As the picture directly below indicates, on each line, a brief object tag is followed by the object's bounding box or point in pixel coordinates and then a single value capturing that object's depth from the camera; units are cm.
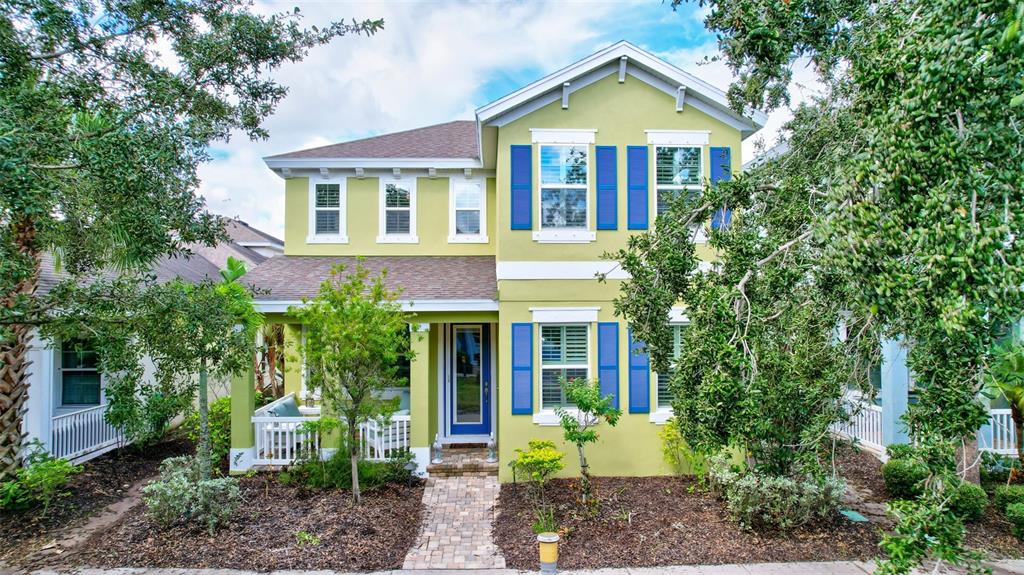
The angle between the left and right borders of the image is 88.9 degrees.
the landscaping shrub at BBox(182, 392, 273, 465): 1046
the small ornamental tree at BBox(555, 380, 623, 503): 771
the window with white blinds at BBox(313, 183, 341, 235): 1221
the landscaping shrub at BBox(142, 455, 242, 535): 703
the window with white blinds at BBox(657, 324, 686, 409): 947
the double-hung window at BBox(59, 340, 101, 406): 1183
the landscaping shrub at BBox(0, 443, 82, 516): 748
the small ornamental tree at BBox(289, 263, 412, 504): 789
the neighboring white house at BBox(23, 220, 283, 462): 966
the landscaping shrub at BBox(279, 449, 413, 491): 891
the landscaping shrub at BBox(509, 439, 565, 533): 708
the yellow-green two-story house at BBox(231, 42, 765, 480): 927
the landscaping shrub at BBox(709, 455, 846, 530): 675
